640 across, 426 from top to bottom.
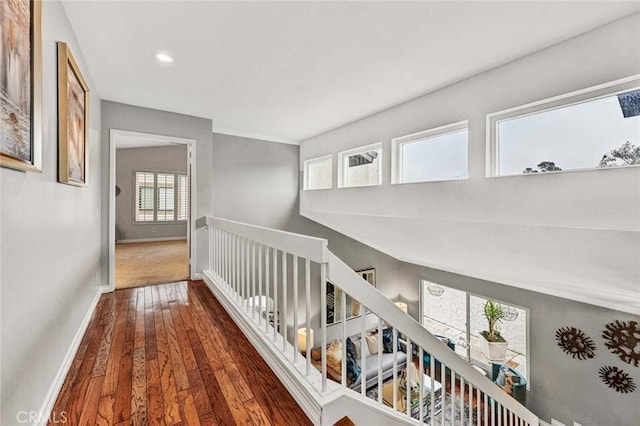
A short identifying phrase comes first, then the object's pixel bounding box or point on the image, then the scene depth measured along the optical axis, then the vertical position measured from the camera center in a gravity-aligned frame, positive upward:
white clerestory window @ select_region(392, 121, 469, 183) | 3.08 +0.75
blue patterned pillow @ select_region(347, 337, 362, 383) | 4.98 -2.92
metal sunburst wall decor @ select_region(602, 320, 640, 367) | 3.24 -1.60
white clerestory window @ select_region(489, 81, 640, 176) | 2.04 +0.70
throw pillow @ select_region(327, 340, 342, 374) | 5.08 -2.84
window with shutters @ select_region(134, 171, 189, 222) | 7.80 +0.47
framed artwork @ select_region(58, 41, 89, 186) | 1.62 +0.65
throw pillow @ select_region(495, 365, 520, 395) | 4.41 -2.80
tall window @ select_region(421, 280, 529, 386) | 4.59 -2.21
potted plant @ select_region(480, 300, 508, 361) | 4.74 -2.24
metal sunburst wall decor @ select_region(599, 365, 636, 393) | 3.29 -2.12
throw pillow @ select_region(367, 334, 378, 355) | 5.90 -2.95
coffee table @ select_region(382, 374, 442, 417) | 3.93 -3.04
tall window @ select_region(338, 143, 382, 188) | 4.14 +0.78
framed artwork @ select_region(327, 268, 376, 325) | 6.30 -2.30
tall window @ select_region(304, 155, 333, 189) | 5.13 +0.82
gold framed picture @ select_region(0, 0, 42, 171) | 0.89 +0.48
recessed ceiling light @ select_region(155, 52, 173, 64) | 2.42 +1.44
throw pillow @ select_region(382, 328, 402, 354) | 6.00 -2.96
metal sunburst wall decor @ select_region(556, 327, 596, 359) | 3.65 -1.85
